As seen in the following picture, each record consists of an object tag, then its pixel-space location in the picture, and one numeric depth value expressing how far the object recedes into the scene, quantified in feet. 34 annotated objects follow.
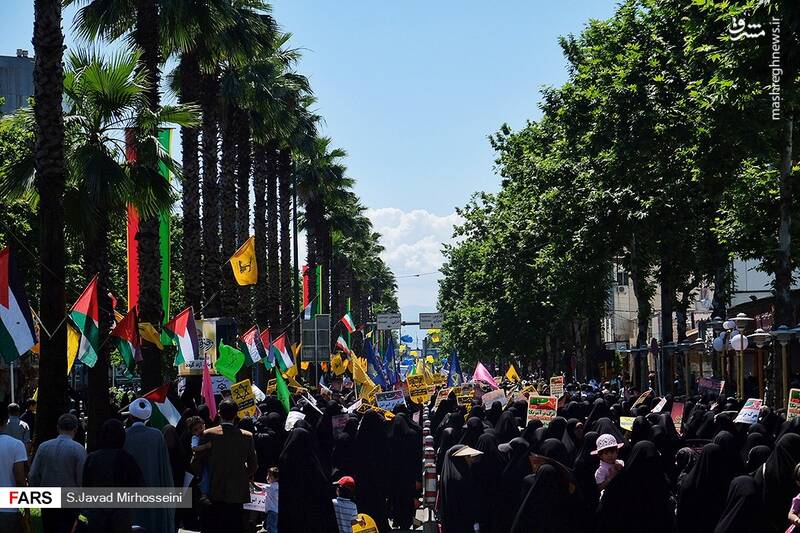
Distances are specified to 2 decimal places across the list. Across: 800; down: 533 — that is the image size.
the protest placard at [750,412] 53.16
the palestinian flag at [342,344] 149.69
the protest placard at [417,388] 86.45
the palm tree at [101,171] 63.31
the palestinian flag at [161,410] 47.80
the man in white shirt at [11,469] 34.19
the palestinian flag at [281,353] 103.81
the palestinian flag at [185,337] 72.84
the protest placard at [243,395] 60.59
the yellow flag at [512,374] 154.26
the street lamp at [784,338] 85.44
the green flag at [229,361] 72.79
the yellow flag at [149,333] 74.07
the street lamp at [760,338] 88.21
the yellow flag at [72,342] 64.13
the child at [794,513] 28.99
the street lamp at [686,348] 121.20
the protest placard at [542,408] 61.93
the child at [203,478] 43.52
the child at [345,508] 40.96
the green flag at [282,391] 70.90
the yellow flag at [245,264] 99.76
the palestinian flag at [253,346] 95.35
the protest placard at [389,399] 72.59
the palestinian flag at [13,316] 44.55
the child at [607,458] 37.06
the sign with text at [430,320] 399.03
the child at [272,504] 43.86
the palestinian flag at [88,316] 55.52
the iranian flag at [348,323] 162.71
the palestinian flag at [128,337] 67.41
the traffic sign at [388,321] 345.10
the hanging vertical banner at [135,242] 69.46
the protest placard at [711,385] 91.24
